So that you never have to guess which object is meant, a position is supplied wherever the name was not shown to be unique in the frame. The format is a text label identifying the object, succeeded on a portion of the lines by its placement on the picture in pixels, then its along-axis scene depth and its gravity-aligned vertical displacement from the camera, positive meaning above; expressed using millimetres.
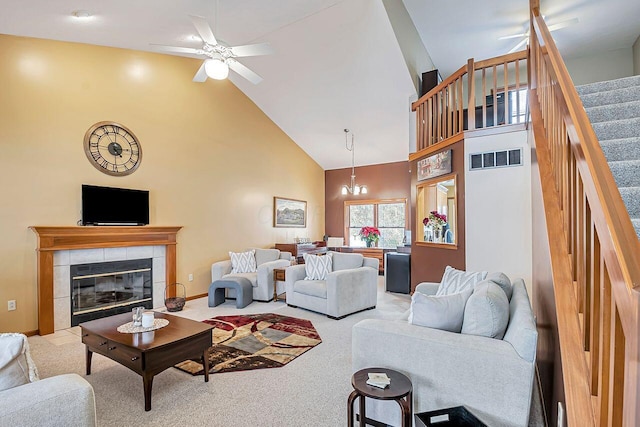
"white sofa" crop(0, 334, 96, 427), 1330 -758
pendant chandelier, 7586 +1343
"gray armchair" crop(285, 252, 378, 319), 4613 -1083
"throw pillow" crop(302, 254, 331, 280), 5188 -817
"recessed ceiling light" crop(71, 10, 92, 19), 3439 +2131
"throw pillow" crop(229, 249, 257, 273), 5957 -863
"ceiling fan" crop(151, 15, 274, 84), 3262 +1667
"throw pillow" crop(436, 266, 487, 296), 2891 -615
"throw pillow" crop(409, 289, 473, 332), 2125 -637
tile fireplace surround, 4102 -523
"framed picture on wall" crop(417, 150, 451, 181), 4836 +748
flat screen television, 4508 +143
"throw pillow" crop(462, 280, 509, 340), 1952 -608
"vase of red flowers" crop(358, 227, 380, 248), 7898 -481
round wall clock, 4625 +982
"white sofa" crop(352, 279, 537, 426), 1699 -858
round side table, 1747 -949
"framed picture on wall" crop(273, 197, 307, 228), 7688 +63
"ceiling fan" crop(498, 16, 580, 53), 5016 +3153
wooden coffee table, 2436 -1023
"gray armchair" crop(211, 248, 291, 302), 5562 -1030
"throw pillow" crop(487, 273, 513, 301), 2521 -534
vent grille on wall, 4121 +692
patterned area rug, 3139 -1419
